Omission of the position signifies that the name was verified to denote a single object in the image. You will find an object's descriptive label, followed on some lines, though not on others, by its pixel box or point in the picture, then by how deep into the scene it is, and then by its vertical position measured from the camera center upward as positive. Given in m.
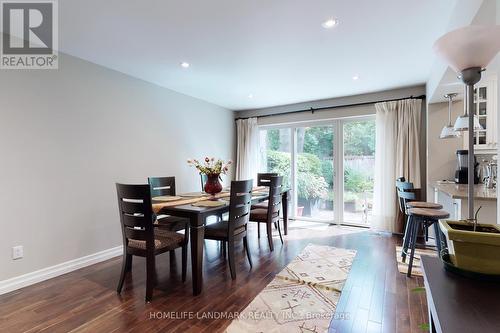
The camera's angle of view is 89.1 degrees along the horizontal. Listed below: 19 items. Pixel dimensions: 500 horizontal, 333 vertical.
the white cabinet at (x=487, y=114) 3.12 +0.64
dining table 2.21 -0.44
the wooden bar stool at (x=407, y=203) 2.82 -0.44
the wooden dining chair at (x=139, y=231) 2.07 -0.55
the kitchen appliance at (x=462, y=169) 3.05 -0.05
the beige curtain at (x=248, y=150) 5.41 +0.34
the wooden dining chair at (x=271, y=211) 3.33 -0.63
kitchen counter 1.69 -0.22
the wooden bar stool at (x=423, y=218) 2.43 -0.52
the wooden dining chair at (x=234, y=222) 2.49 -0.57
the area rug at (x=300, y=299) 1.83 -1.14
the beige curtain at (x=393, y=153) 3.91 +0.19
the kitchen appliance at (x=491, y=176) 2.56 -0.13
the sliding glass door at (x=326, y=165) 4.54 +0.01
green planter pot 0.73 -0.25
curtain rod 3.95 +1.07
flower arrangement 3.10 -0.05
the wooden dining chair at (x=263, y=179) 4.51 -0.24
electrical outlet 2.40 -0.81
